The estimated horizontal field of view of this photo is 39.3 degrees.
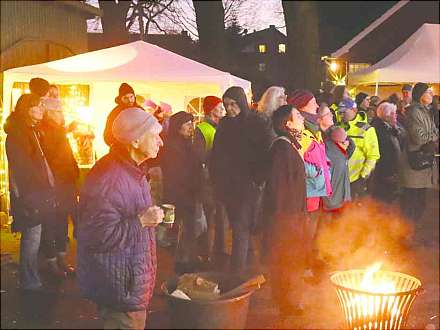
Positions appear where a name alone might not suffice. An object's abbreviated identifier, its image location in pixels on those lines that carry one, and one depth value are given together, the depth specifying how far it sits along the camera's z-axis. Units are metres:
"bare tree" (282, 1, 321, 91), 9.23
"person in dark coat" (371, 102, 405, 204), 7.35
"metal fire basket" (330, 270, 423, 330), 3.79
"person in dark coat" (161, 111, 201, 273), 6.35
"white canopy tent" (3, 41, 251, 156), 8.30
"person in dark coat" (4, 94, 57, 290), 5.18
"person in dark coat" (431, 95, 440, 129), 8.88
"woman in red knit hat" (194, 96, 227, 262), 6.88
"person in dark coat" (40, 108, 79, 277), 5.64
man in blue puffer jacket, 3.06
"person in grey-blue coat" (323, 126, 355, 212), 6.29
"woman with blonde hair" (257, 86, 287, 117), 5.92
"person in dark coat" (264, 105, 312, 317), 4.73
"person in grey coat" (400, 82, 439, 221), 7.34
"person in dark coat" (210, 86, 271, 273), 5.63
